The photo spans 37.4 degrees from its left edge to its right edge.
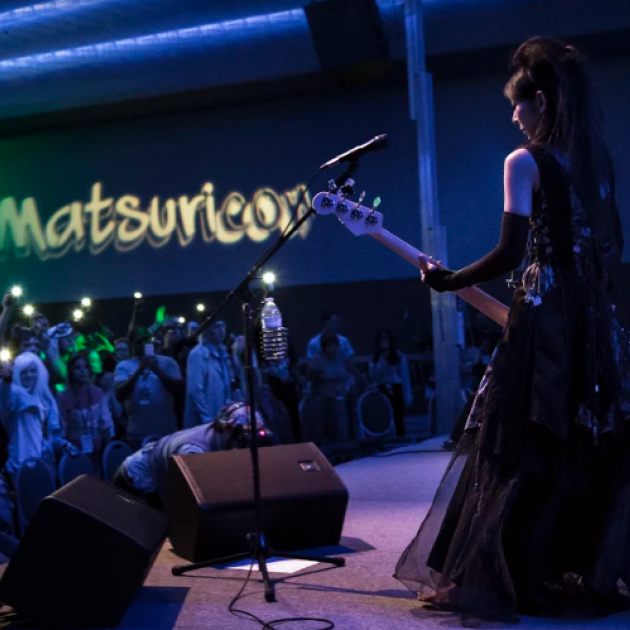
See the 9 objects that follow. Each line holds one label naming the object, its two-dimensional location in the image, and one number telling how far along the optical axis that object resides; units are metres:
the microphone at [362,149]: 3.08
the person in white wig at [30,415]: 6.34
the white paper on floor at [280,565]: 3.55
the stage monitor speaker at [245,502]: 3.70
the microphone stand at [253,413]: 3.35
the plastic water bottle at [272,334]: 3.38
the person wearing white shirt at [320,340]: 9.29
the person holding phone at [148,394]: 7.57
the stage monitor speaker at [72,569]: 2.69
